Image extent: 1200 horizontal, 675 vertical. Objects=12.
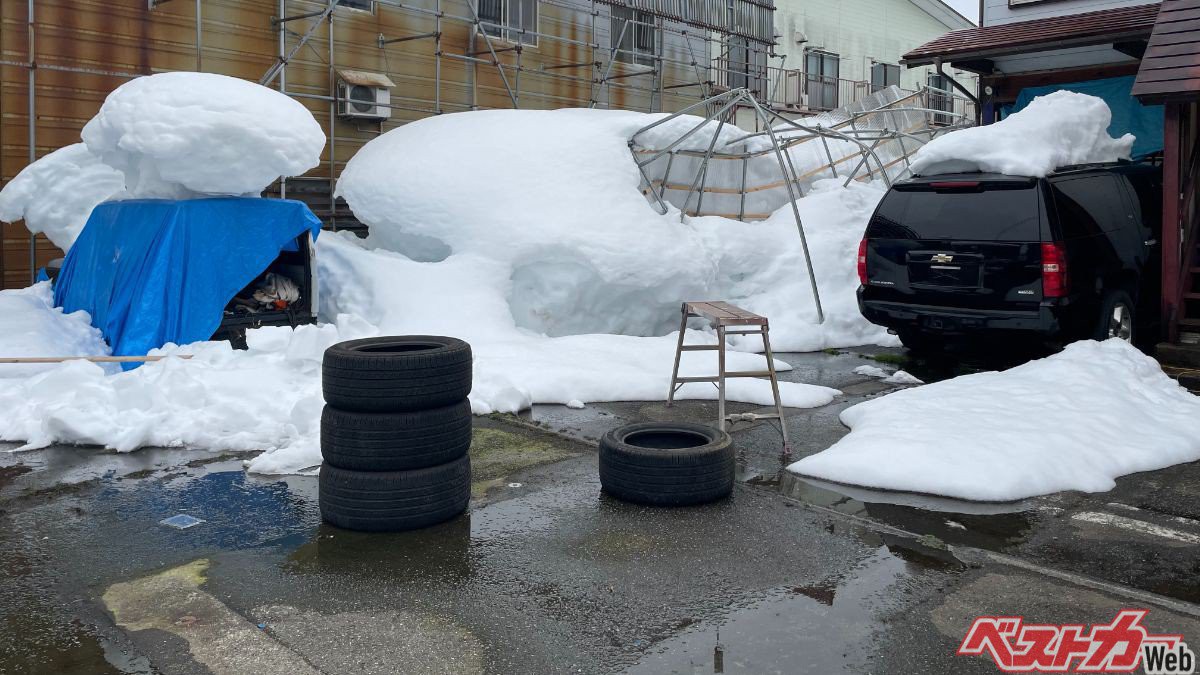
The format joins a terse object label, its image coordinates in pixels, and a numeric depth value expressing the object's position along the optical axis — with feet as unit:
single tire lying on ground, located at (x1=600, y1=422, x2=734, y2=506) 18.19
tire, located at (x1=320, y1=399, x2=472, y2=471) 16.81
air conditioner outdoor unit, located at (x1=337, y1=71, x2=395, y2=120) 47.26
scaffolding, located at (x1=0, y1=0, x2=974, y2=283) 45.27
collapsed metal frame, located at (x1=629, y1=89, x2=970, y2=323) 39.50
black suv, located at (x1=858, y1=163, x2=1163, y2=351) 27.37
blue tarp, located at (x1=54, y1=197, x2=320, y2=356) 30.60
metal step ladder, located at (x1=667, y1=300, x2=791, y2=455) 21.83
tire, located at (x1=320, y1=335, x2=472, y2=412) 16.79
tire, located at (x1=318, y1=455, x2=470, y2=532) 16.78
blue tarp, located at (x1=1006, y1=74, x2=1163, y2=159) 45.34
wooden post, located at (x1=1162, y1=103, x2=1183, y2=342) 31.12
